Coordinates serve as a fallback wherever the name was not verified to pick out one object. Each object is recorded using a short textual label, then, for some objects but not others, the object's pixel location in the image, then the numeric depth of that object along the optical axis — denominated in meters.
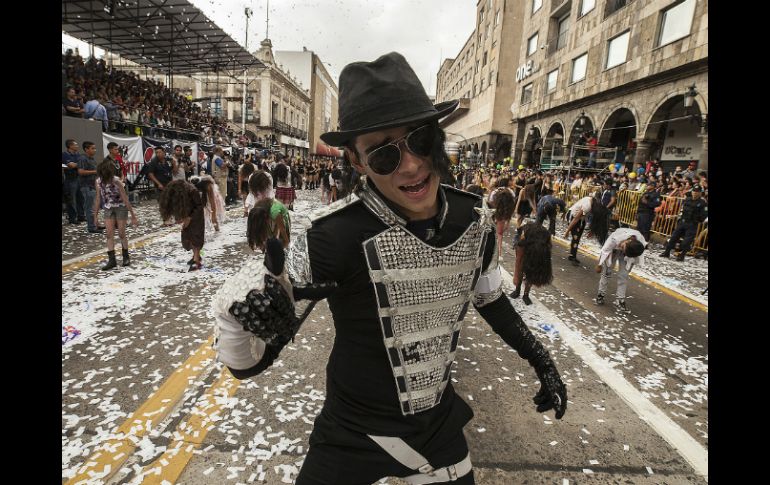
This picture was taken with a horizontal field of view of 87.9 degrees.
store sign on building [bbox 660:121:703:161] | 16.75
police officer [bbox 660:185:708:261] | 9.92
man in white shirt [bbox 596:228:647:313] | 5.90
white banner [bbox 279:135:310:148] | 55.99
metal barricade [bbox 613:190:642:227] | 13.36
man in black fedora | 1.38
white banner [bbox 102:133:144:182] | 12.11
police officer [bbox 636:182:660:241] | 11.63
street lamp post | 37.89
